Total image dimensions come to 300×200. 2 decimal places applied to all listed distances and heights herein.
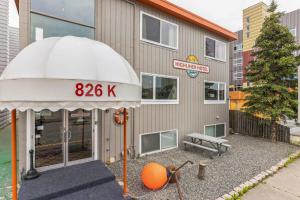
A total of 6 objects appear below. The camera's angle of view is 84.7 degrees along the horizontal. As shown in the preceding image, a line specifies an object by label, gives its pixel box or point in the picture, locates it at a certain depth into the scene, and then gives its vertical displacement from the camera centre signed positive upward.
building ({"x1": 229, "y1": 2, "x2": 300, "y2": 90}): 21.91 +11.22
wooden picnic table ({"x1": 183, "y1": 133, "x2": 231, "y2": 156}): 7.67 -2.15
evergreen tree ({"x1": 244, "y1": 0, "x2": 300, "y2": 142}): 9.48 +1.52
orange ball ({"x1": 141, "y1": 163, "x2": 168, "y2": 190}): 4.71 -2.26
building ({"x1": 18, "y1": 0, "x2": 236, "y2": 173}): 5.33 +1.27
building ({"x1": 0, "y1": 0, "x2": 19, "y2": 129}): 12.35 +4.45
